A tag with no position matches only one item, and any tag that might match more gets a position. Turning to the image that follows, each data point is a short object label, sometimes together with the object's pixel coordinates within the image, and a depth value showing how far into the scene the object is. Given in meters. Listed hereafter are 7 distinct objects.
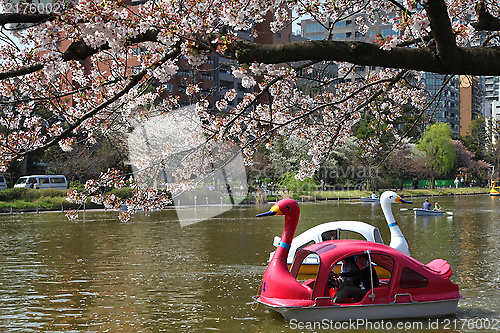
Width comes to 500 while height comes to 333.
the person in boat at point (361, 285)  9.45
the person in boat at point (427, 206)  33.31
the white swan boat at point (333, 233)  13.68
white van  44.09
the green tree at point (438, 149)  76.06
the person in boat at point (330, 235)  13.87
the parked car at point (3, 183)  44.32
